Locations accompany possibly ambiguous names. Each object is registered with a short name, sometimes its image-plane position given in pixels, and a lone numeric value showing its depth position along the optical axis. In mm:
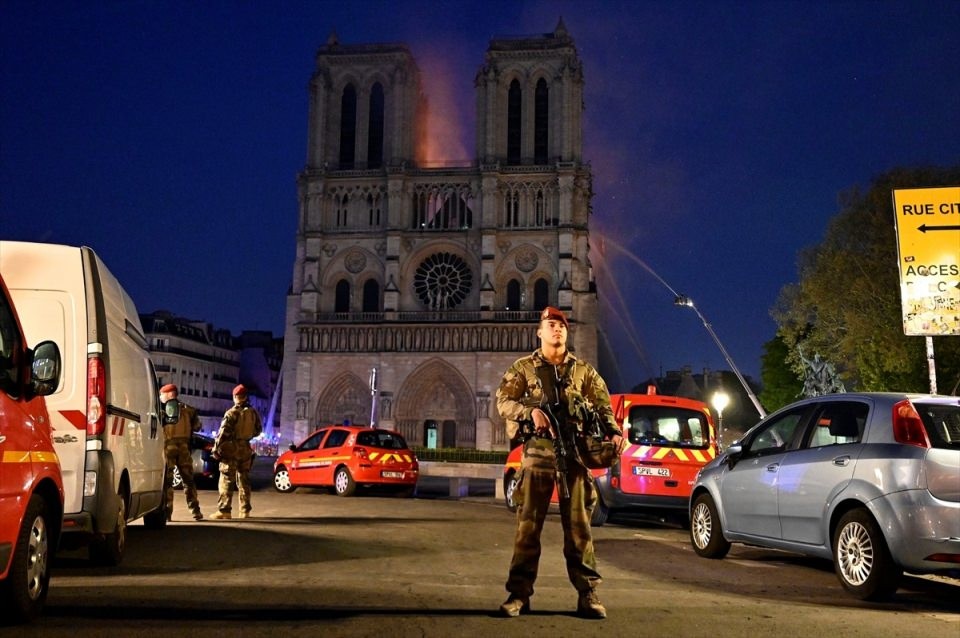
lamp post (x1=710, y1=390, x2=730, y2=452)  26966
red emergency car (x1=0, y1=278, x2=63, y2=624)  4309
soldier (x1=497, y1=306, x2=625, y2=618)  4891
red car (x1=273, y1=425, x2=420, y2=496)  16766
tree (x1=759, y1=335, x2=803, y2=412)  49281
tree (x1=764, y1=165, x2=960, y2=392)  24609
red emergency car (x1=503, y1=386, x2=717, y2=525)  11258
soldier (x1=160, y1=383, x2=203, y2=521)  10969
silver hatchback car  5711
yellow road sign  10469
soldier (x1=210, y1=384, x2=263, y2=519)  11109
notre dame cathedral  50188
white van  5941
